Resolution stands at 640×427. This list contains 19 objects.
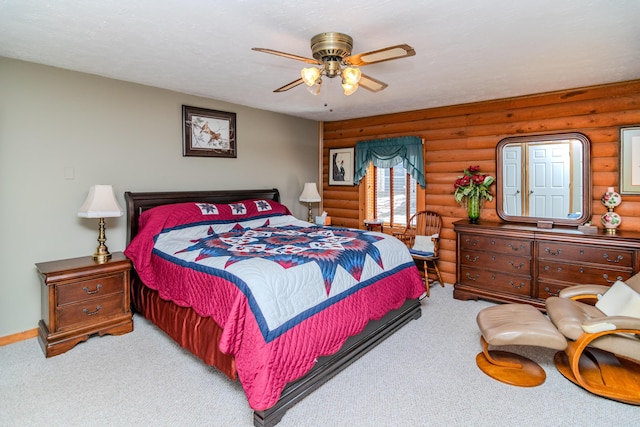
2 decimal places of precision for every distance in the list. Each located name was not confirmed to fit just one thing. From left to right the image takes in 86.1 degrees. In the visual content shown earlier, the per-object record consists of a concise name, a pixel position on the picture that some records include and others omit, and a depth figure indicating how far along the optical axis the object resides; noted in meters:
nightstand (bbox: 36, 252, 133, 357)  2.79
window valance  4.87
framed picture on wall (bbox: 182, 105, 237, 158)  4.13
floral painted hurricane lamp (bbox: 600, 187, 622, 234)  3.45
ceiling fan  2.28
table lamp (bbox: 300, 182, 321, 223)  5.32
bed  2.07
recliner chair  2.21
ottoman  2.36
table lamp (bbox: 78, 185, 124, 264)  3.05
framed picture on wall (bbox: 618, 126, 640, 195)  3.44
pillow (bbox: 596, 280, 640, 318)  2.36
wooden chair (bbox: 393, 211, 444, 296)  4.38
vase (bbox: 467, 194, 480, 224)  4.26
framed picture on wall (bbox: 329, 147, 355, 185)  5.73
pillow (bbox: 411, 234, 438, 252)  4.47
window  5.12
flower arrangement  4.27
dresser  3.21
